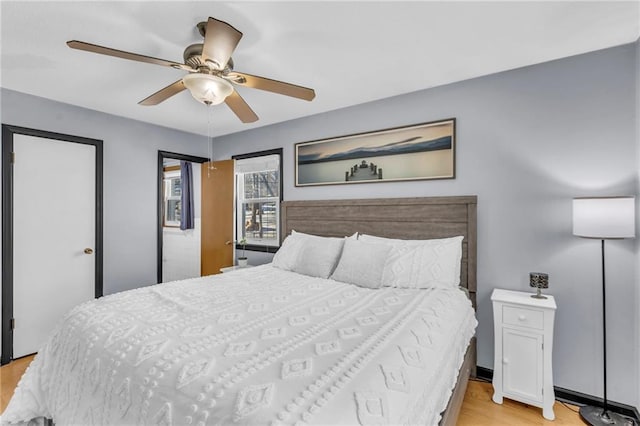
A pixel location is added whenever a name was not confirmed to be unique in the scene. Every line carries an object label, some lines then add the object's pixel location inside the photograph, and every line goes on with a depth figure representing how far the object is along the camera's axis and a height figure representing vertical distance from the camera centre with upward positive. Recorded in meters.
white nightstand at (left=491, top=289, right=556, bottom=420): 2.13 -0.95
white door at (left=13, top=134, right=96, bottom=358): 3.00 -0.22
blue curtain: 5.16 +0.26
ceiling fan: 1.61 +0.84
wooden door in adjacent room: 4.36 -0.06
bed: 1.01 -0.58
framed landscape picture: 2.87 +0.58
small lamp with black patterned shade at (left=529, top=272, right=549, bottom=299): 2.24 -0.49
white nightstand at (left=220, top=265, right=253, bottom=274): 3.96 -0.72
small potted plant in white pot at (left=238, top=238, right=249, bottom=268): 4.07 -0.61
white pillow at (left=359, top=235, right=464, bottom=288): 2.37 -0.41
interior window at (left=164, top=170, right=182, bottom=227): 5.56 +0.24
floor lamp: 1.92 -0.07
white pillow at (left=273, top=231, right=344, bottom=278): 2.78 -0.41
